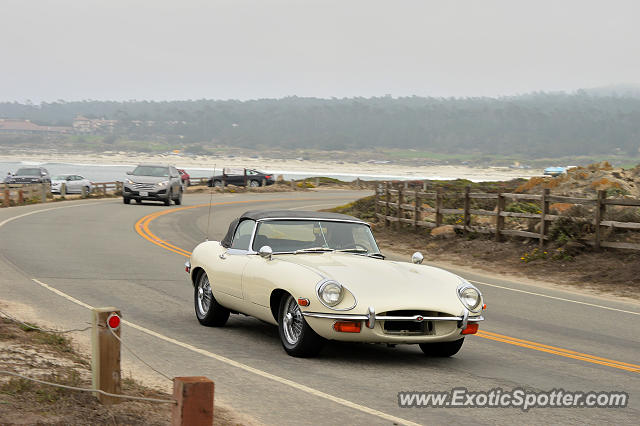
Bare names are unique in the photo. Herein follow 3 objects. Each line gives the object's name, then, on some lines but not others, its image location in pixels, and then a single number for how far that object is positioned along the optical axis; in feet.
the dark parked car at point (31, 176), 181.16
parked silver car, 177.37
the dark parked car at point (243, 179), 235.20
